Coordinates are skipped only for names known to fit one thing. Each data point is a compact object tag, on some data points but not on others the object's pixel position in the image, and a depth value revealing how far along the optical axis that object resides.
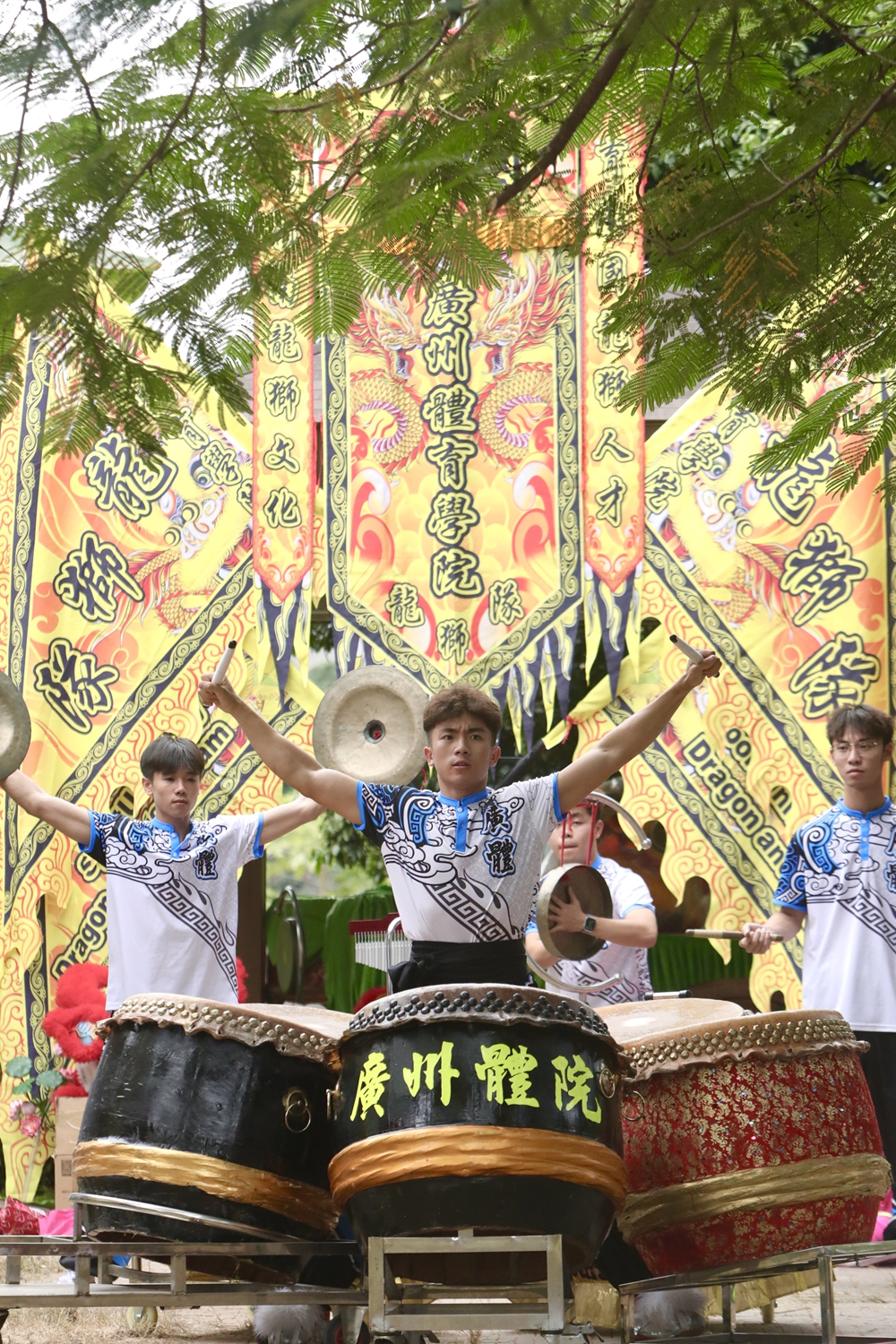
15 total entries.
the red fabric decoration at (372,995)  14.36
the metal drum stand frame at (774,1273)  6.09
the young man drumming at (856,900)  10.05
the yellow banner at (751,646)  13.46
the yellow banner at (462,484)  13.87
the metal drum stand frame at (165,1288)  6.23
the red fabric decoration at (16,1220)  10.21
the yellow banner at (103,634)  14.05
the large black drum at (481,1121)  5.81
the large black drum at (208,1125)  6.43
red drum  6.55
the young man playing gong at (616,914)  9.93
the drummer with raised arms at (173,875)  9.64
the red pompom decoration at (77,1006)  13.34
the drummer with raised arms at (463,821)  7.14
